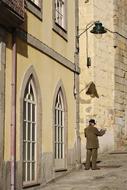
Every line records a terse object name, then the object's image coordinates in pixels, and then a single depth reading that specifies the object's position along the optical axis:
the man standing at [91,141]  15.65
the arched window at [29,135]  12.16
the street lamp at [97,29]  16.91
